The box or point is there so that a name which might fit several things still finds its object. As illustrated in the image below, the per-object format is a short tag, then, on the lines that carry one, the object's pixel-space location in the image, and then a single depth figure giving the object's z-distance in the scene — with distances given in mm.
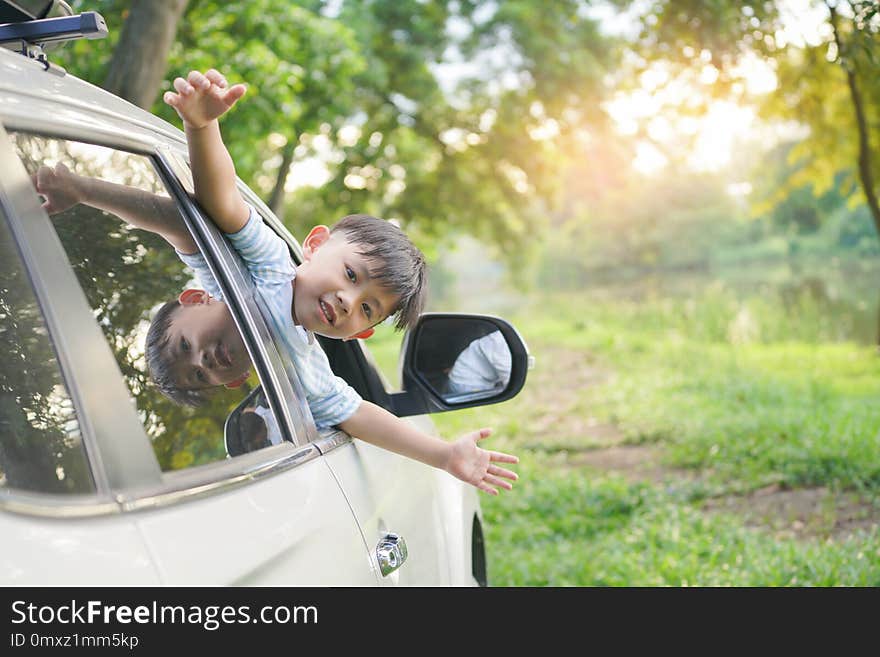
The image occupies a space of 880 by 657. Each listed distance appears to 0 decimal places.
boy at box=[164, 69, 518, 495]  1846
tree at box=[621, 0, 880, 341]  9984
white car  1162
